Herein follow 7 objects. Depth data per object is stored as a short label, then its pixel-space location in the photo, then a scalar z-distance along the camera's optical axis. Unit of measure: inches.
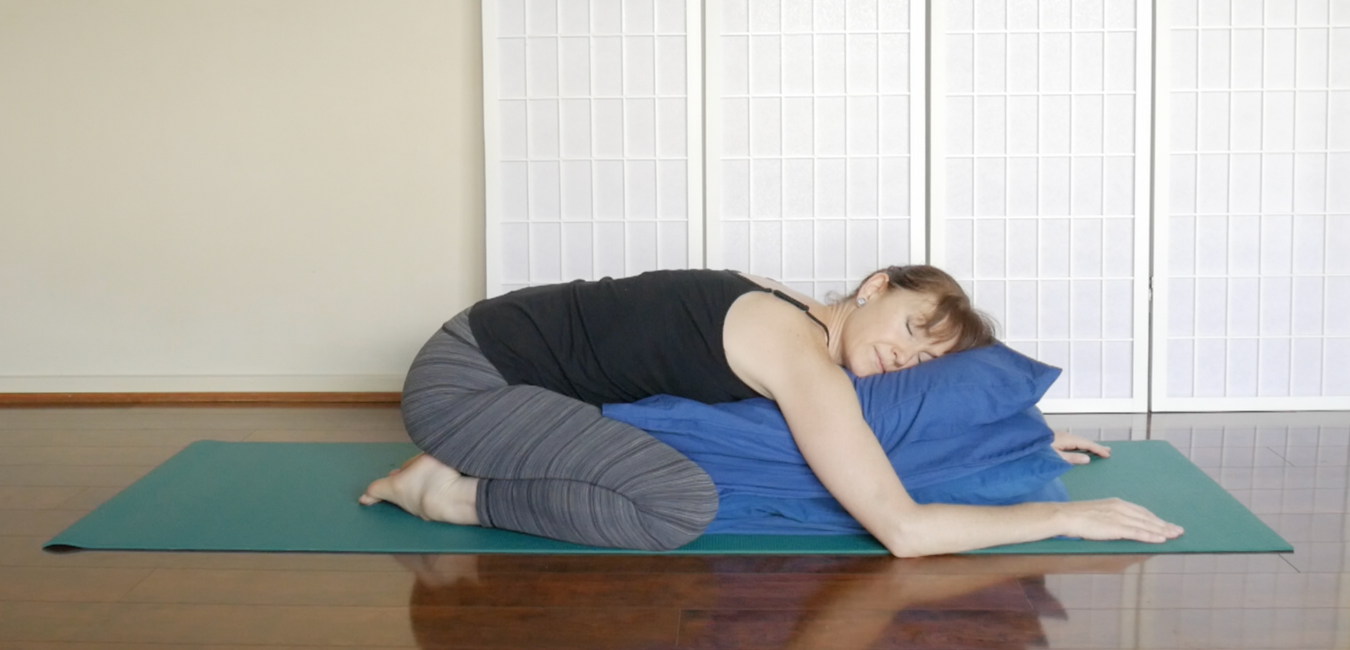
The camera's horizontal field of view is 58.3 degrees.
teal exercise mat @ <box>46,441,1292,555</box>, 93.4
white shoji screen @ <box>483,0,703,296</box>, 145.8
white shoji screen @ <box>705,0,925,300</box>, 144.4
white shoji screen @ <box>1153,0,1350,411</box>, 142.3
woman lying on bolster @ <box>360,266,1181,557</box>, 86.9
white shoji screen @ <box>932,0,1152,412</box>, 142.8
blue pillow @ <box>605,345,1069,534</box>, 94.3
